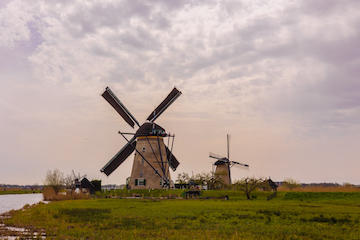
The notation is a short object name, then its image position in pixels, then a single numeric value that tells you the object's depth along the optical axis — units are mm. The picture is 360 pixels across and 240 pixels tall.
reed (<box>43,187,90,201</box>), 54812
